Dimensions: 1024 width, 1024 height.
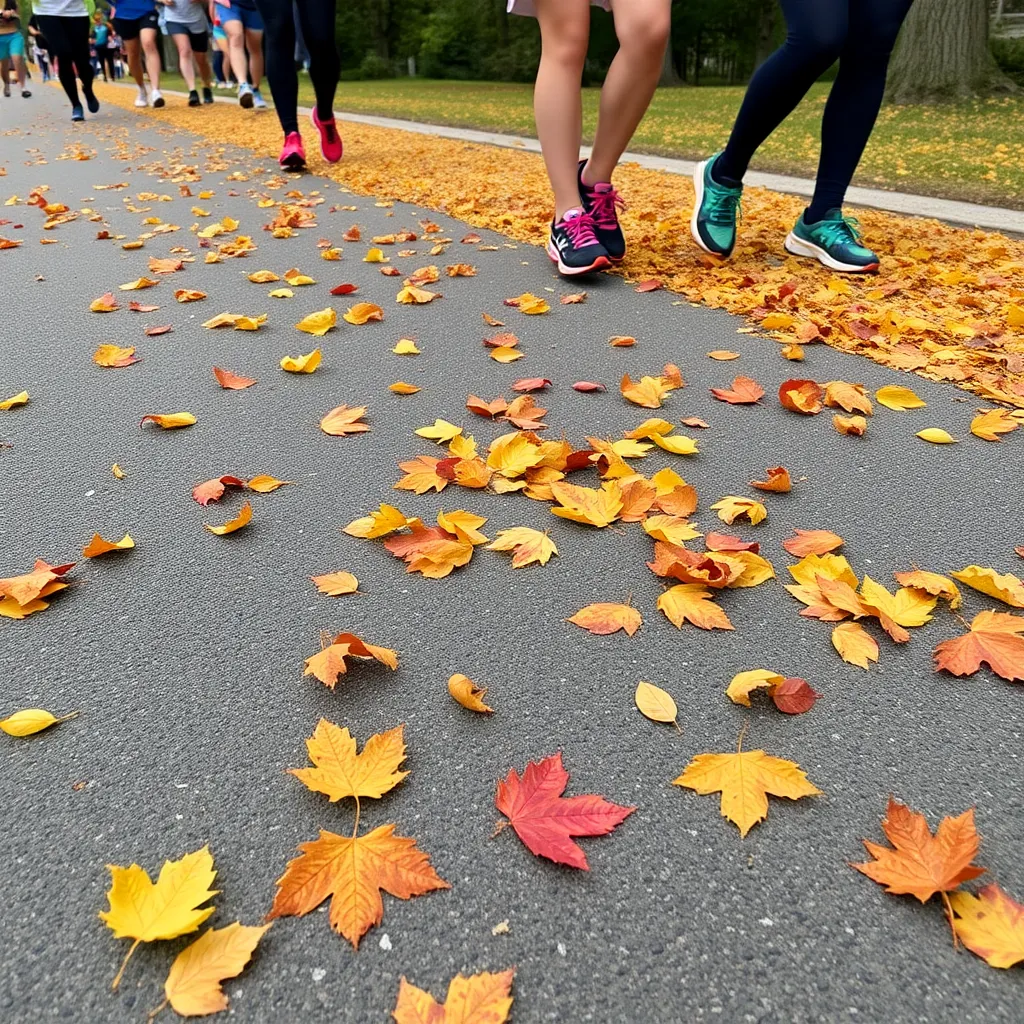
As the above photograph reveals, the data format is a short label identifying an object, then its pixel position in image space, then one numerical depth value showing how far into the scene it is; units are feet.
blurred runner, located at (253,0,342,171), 18.84
